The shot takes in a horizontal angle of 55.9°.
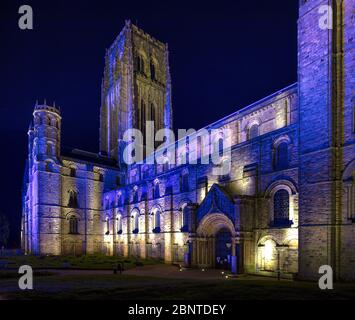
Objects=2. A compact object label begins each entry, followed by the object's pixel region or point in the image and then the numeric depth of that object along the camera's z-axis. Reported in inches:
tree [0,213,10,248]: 3112.7
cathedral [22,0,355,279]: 846.5
